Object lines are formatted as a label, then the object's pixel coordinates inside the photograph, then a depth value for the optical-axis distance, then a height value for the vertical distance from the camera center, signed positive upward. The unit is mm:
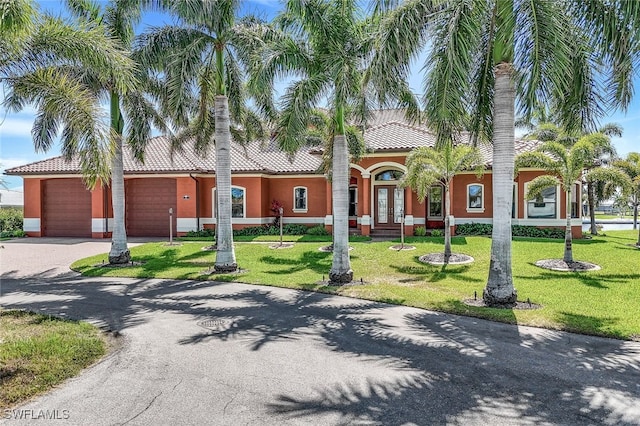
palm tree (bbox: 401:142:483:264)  15094 +1646
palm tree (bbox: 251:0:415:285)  11164 +3991
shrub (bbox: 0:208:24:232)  25797 -417
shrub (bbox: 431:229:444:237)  20219 -1169
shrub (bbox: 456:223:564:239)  20078 -1098
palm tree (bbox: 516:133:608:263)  13413 +1603
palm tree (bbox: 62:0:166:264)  14211 +4172
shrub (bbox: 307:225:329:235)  22250 -1114
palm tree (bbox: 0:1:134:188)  7586 +2584
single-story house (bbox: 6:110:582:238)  21516 +838
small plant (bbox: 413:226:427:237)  20469 -1120
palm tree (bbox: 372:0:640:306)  7699 +3160
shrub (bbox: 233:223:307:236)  22922 -1082
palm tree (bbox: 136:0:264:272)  12914 +4977
